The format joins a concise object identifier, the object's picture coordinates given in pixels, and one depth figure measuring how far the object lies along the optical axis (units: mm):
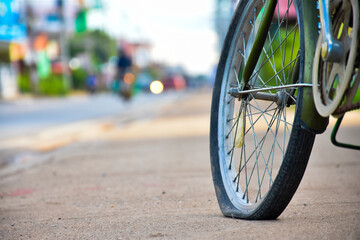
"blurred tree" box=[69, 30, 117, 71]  84625
